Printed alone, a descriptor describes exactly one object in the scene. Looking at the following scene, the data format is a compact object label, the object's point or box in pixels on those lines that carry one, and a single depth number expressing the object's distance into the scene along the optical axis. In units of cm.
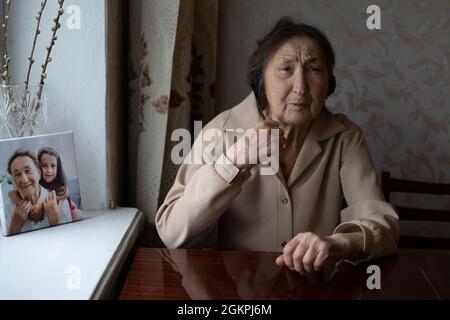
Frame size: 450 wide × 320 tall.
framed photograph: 113
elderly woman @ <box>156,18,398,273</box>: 118
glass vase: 120
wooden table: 94
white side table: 92
